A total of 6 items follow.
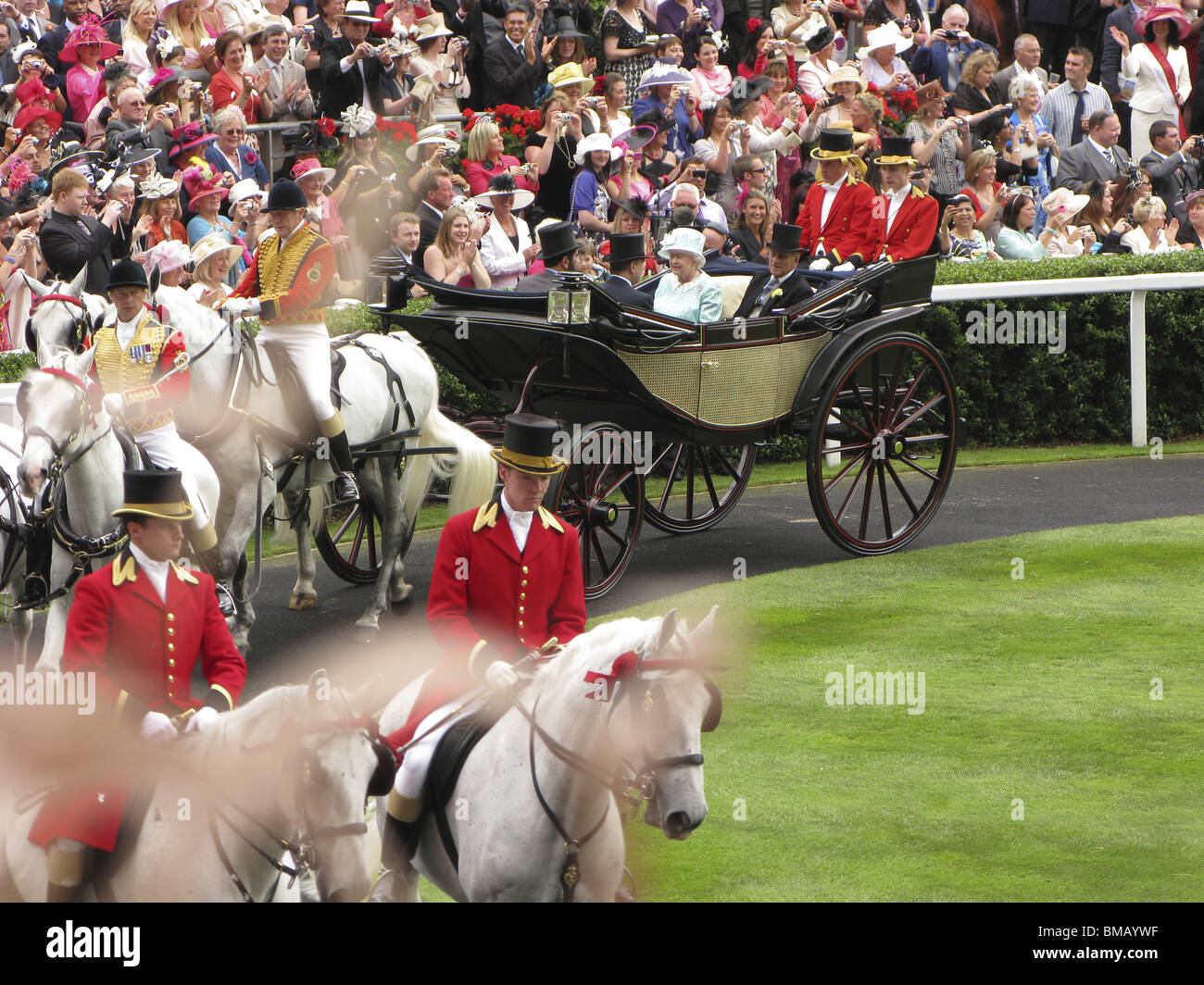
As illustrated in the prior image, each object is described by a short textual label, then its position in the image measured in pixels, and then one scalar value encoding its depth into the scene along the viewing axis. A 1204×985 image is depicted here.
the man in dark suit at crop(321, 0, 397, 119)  15.66
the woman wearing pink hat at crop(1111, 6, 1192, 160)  20.92
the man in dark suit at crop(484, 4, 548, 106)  17.66
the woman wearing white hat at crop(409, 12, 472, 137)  16.73
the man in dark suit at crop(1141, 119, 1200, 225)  19.20
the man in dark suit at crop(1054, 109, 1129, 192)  18.81
